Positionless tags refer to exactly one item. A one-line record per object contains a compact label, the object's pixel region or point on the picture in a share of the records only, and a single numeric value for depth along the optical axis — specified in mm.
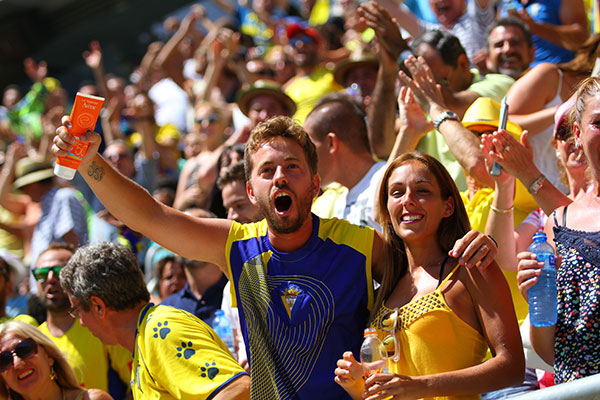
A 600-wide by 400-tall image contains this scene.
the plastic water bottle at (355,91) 13617
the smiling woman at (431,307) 5754
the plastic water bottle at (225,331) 10016
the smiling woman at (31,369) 8930
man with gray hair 7043
